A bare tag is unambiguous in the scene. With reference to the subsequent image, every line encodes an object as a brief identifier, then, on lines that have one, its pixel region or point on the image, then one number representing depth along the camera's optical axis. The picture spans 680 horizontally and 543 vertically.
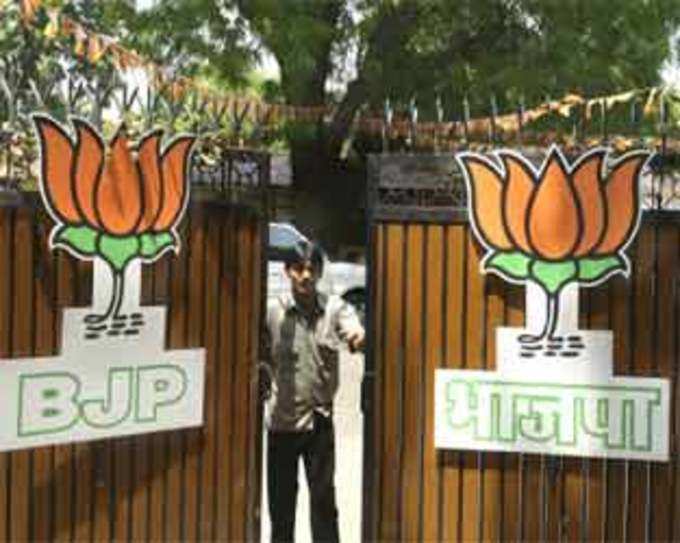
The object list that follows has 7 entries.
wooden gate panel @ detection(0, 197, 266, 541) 5.84
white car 19.43
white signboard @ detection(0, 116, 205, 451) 5.87
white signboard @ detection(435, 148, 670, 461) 6.36
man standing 7.10
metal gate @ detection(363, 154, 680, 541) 6.40
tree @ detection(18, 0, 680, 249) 20.62
